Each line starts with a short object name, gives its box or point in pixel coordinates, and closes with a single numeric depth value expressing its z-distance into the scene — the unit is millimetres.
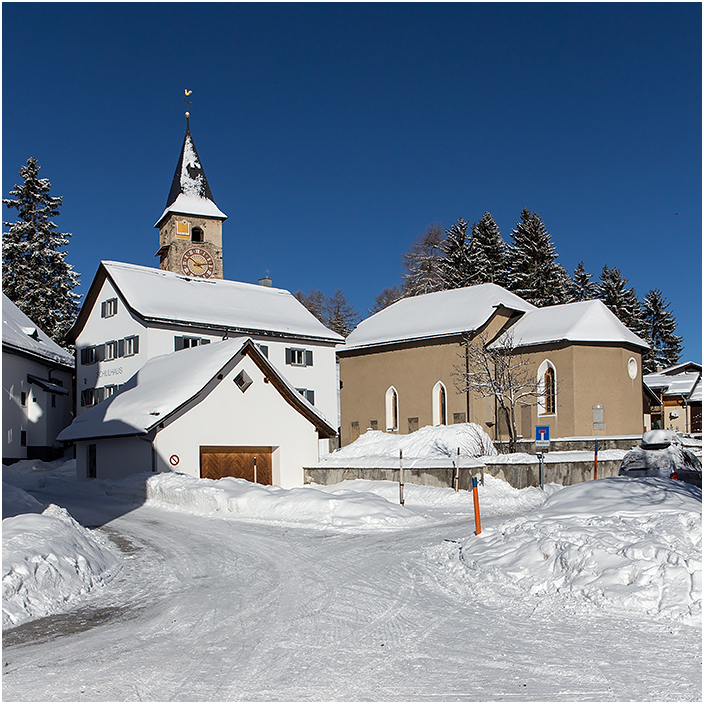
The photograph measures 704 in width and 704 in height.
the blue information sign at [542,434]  27881
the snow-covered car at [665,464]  20844
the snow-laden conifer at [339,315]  80000
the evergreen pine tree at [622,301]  73125
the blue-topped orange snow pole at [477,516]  12664
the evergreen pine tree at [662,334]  78562
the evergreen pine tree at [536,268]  68750
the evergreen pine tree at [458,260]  69062
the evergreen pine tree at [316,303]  81750
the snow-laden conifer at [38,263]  53812
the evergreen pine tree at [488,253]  69250
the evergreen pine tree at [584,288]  77250
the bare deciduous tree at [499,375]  38969
